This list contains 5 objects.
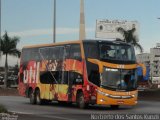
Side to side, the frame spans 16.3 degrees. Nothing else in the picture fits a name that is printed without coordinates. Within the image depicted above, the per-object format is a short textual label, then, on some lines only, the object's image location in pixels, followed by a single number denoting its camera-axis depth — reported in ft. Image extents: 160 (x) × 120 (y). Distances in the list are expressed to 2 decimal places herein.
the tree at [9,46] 263.90
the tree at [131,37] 234.58
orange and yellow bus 96.99
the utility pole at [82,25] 172.14
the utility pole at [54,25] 167.19
